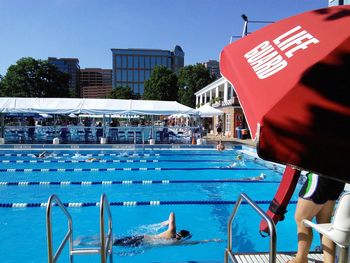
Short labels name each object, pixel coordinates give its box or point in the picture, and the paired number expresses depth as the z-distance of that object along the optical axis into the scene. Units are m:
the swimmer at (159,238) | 5.52
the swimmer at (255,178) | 10.66
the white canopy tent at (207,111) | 19.35
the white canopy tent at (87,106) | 18.19
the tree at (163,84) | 49.81
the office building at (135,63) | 119.88
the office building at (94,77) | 184.88
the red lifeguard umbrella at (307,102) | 1.15
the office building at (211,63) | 155.16
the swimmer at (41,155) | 14.38
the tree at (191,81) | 53.72
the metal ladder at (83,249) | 2.69
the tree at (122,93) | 67.00
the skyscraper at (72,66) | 163.50
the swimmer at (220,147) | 17.06
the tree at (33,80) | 44.28
